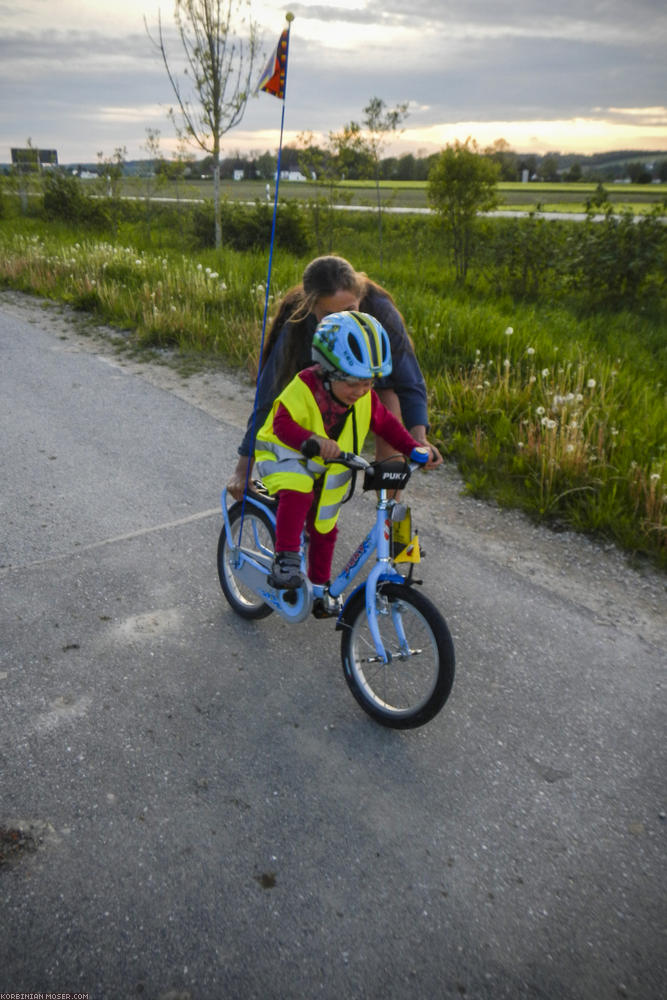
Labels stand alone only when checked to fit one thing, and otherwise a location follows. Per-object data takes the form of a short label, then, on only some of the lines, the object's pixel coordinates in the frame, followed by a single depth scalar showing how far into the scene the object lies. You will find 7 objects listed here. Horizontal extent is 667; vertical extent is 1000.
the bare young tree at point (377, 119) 12.55
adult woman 3.08
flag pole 2.66
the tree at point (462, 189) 11.74
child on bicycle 2.51
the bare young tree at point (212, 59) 14.43
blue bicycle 2.63
